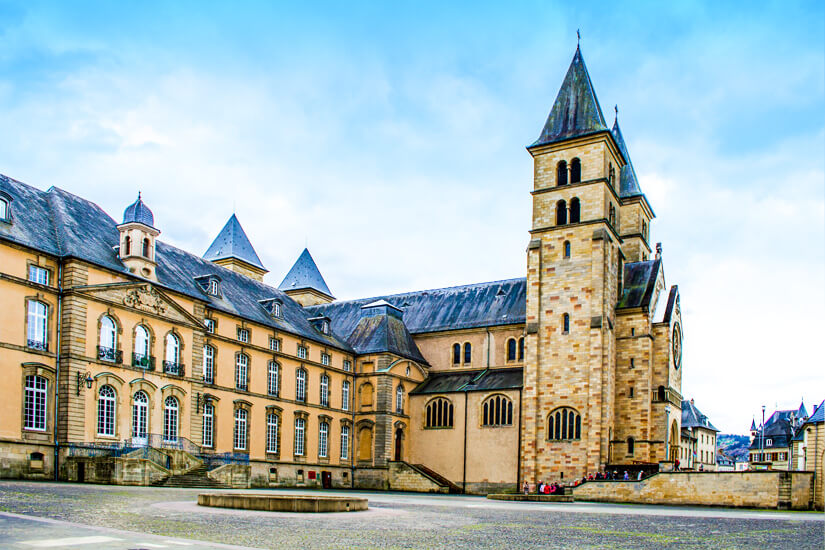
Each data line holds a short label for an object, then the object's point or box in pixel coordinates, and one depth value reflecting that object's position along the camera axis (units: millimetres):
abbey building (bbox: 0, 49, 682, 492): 34312
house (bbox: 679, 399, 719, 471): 94500
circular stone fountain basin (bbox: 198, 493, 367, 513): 19828
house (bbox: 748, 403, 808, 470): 107375
